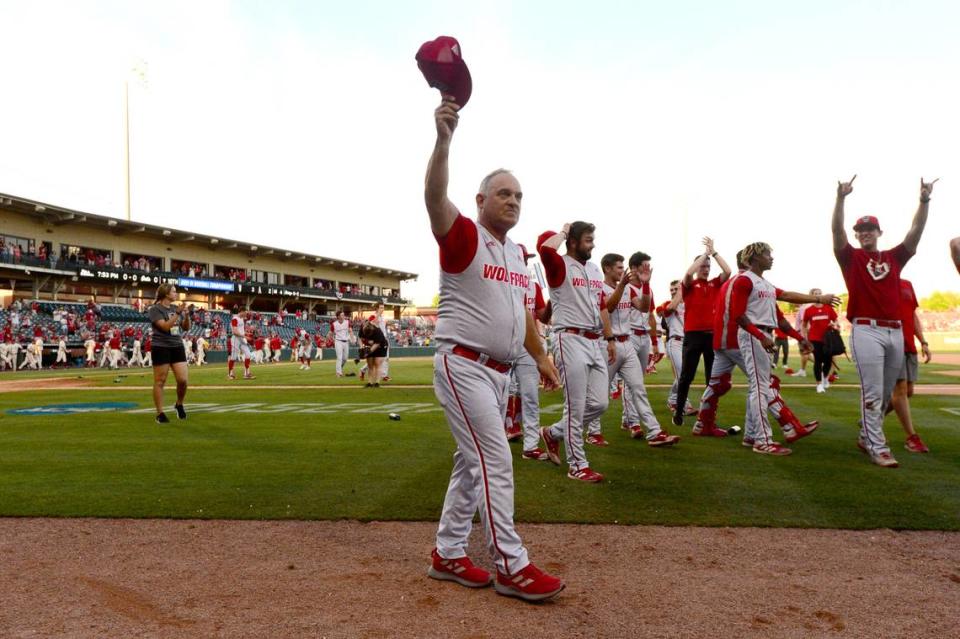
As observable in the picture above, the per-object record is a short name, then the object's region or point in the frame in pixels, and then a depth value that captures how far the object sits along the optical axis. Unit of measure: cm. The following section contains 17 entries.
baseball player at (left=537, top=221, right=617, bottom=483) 568
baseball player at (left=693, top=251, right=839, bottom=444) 706
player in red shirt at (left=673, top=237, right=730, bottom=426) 898
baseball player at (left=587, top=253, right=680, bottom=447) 716
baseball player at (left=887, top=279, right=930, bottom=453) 684
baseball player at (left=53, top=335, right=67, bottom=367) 3247
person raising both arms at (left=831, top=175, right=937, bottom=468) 614
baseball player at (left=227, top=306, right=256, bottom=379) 2142
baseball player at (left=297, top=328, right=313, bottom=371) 2781
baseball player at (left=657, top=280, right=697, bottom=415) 1088
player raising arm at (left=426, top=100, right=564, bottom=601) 321
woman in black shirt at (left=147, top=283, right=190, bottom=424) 940
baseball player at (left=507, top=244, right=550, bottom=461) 683
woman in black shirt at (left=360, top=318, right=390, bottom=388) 1642
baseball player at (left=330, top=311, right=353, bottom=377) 2122
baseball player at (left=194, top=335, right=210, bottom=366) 3334
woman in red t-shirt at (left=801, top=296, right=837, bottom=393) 1403
